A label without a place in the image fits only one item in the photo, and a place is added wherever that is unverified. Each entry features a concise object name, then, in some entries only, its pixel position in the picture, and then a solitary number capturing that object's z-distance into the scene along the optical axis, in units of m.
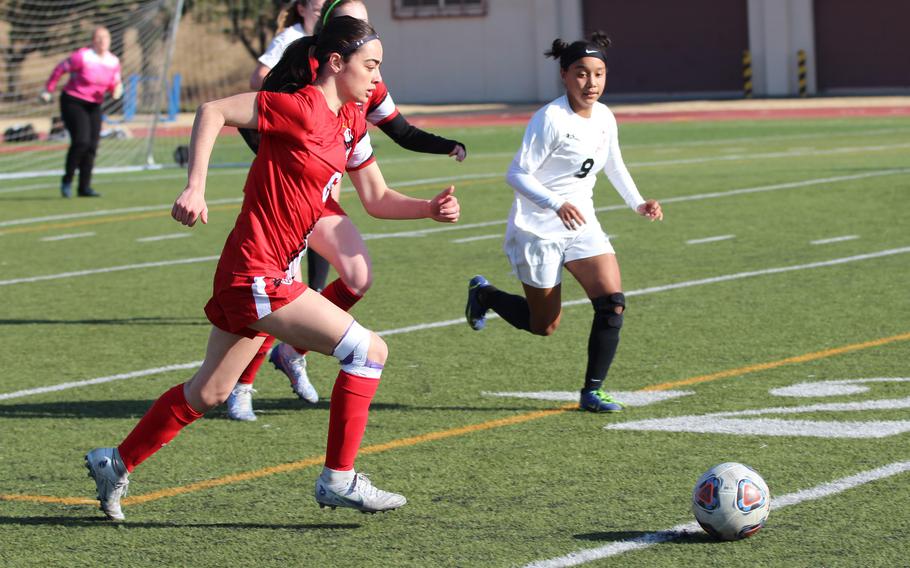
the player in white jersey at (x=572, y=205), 14.97
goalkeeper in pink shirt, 37.97
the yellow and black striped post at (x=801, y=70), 88.31
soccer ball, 10.30
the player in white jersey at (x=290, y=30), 17.48
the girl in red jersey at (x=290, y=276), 10.72
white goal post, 47.19
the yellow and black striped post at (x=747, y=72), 90.16
